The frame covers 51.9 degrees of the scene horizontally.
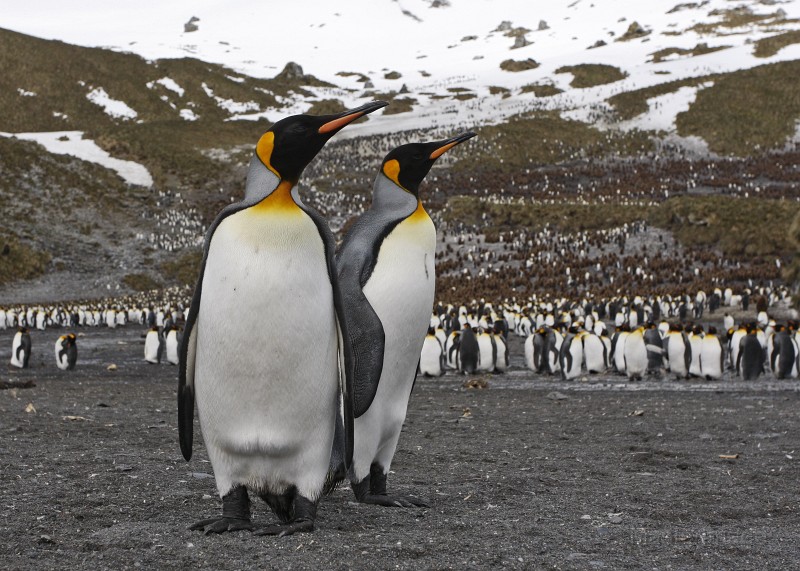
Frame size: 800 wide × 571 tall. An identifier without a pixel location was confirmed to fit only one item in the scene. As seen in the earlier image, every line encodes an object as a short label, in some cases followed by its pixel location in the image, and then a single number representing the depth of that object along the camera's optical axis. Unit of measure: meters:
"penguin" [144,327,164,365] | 16.89
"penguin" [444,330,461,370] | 15.72
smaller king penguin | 3.95
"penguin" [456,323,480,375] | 14.67
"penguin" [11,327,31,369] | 15.38
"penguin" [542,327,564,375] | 14.47
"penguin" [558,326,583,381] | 13.75
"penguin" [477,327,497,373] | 14.82
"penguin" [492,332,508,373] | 15.01
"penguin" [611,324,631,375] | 13.83
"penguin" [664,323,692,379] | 13.36
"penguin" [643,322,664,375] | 13.56
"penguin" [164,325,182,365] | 17.14
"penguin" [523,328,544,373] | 14.82
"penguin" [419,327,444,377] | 14.30
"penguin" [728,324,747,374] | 13.72
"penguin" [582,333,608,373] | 14.09
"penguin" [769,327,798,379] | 12.82
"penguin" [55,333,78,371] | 15.08
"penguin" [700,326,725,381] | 13.05
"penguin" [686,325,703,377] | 13.34
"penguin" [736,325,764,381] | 12.68
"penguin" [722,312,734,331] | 22.22
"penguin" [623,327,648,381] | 13.34
